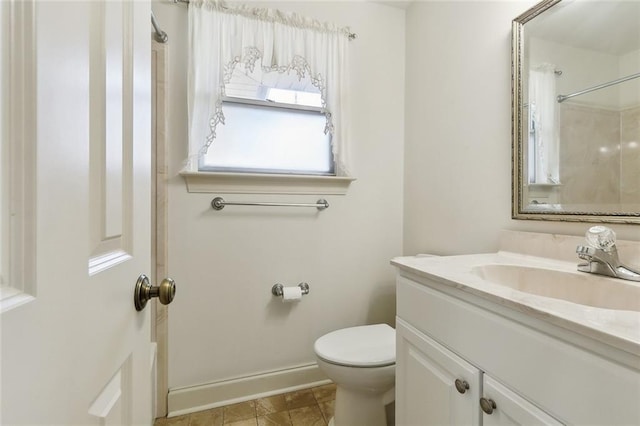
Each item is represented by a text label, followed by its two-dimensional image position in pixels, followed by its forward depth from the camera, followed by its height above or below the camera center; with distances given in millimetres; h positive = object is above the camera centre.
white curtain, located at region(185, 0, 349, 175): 1422 +849
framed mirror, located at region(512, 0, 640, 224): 862 +351
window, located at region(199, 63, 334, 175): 1588 +496
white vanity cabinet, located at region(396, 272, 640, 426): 459 -325
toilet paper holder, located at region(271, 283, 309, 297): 1592 -441
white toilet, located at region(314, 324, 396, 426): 1150 -669
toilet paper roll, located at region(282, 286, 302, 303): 1552 -455
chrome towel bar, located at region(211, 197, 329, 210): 1503 +45
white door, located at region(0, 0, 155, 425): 276 -13
